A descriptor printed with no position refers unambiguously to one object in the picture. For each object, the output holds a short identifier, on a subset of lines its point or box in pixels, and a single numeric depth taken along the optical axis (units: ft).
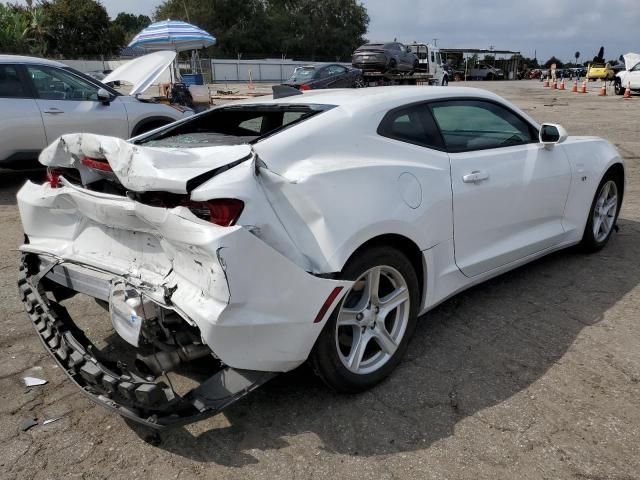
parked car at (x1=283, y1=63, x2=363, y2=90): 67.26
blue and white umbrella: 59.52
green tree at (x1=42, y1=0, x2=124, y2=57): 176.96
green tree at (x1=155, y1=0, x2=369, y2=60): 217.36
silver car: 23.48
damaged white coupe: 7.52
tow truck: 88.07
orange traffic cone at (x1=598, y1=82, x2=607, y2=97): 90.34
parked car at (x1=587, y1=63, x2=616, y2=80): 147.95
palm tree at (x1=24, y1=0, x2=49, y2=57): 162.86
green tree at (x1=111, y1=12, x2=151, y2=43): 338.75
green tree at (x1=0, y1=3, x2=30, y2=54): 134.82
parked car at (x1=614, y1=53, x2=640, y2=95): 86.69
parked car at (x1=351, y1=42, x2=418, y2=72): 87.76
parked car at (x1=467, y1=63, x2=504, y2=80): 192.95
